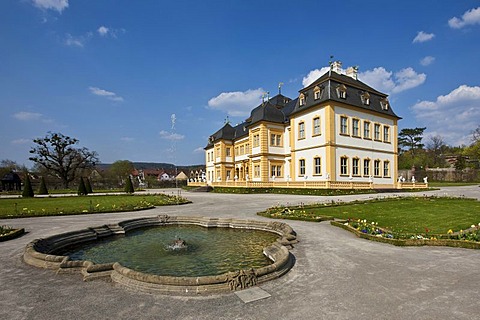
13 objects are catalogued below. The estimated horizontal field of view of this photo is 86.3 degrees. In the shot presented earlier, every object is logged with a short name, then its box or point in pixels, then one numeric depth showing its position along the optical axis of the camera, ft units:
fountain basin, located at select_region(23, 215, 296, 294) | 14.53
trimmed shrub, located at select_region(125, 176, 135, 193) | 110.83
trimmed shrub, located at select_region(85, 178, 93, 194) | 116.24
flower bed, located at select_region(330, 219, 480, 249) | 22.62
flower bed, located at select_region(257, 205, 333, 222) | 37.40
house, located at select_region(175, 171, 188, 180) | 286.44
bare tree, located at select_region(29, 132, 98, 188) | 168.96
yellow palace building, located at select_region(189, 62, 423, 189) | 91.66
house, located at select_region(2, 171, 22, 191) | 169.74
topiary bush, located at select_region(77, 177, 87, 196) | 100.66
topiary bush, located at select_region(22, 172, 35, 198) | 94.17
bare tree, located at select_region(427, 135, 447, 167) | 223.92
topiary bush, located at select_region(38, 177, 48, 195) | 110.03
